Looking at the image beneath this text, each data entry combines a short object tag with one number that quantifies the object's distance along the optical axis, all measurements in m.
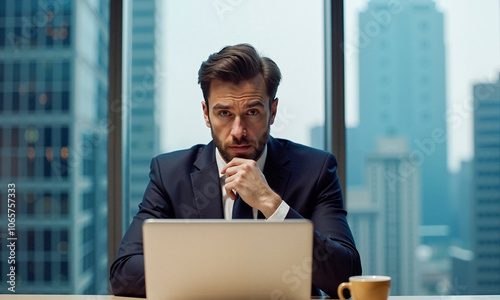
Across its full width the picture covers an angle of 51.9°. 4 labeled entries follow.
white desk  1.58
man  1.91
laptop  1.24
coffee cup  1.27
